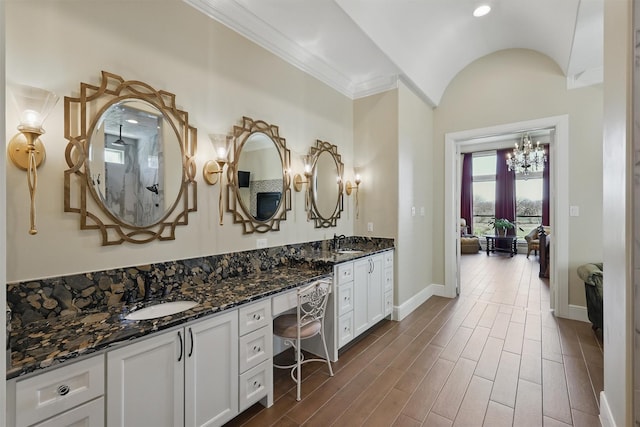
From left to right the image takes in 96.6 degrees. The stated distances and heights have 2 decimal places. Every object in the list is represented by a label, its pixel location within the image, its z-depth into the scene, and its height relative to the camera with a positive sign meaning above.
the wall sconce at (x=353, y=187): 3.94 +0.35
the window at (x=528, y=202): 8.73 +0.35
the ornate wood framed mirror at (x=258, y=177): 2.48 +0.33
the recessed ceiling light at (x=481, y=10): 3.14 +2.27
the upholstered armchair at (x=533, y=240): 7.81 -0.74
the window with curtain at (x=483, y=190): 9.41 +0.77
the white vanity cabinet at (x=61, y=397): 1.04 -0.73
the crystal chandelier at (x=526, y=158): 6.73 +1.36
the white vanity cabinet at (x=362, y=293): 2.74 -0.87
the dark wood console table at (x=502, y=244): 8.42 -0.95
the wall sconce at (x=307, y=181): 3.22 +0.36
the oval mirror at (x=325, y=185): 3.36 +0.34
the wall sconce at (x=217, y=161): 2.26 +0.41
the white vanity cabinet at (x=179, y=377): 1.31 -0.86
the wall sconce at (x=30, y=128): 1.38 +0.40
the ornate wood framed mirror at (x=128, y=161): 1.63 +0.33
